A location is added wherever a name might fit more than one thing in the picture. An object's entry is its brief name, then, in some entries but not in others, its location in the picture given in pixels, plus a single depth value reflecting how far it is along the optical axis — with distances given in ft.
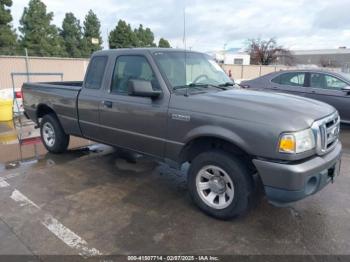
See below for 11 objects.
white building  158.30
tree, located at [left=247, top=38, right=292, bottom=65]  150.30
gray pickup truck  10.13
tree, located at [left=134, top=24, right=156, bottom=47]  118.10
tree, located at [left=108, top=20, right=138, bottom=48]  110.32
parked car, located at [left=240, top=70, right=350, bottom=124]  26.20
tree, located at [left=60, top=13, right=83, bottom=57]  105.40
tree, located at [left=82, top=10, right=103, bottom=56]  108.47
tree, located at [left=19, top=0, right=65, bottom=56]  82.69
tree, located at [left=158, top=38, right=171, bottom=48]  118.73
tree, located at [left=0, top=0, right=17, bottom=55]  61.46
